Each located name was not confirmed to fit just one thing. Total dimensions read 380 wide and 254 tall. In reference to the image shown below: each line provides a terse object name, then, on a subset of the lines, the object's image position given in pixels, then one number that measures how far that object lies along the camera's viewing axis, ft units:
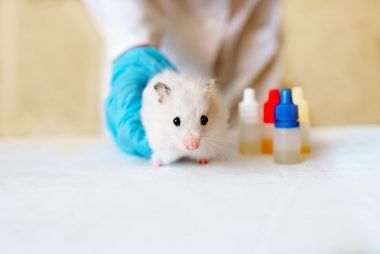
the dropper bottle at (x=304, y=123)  2.30
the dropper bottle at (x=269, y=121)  2.24
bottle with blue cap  1.98
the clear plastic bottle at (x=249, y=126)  2.33
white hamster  1.90
